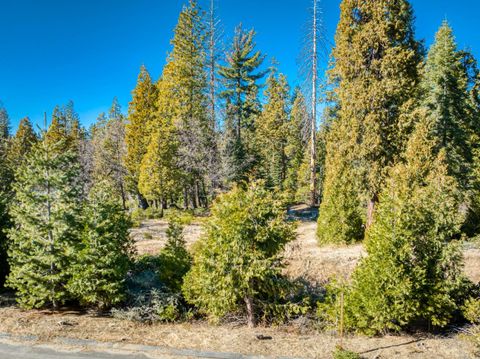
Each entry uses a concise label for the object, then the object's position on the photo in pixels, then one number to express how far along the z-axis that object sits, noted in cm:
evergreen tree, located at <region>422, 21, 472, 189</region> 1909
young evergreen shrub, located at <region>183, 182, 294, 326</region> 891
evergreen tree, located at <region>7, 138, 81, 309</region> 998
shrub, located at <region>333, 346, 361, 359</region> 690
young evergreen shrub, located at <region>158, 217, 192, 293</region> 1097
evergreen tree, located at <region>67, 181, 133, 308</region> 974
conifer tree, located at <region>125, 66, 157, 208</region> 3228
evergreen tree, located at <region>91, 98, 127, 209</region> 3391
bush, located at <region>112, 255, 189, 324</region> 995
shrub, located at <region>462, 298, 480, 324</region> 796
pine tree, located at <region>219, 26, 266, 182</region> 2987
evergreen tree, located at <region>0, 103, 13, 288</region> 1178
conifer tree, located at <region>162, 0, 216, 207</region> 2638
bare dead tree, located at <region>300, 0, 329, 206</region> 2682
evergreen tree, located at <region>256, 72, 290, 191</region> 3734
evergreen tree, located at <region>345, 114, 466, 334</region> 817
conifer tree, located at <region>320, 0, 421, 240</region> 1476
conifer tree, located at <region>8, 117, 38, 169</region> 4392
